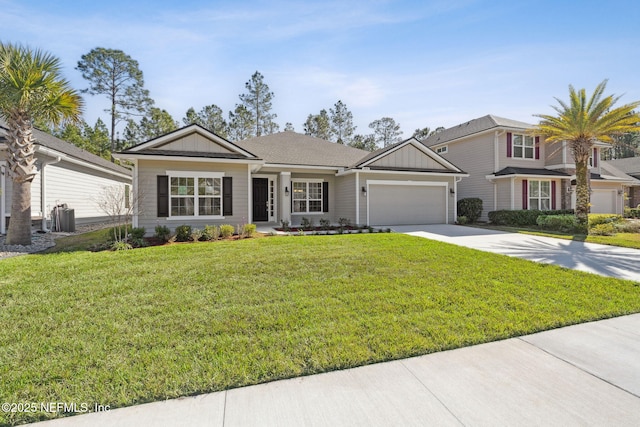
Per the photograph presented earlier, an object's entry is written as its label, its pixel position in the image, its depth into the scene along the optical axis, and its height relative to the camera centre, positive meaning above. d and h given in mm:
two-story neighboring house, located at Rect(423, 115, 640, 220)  17130 +2321
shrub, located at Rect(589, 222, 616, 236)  12305 -881
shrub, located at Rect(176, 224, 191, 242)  9625 -746
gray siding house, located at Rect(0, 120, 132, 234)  11116 +1306
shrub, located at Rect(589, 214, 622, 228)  13609 -499
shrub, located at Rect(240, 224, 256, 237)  10375 -685
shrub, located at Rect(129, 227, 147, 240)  9118 -684
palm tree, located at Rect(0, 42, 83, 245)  8227 +2972
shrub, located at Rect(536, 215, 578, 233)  12906 -616
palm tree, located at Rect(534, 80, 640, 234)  13062 +3659
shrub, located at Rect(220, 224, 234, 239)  10125 -695
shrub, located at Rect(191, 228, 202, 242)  9523 -777
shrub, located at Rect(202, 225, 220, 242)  9727 -746
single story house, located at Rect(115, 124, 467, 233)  10852 +1210
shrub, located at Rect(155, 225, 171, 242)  9359 -699
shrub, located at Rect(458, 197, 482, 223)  17281 -5
